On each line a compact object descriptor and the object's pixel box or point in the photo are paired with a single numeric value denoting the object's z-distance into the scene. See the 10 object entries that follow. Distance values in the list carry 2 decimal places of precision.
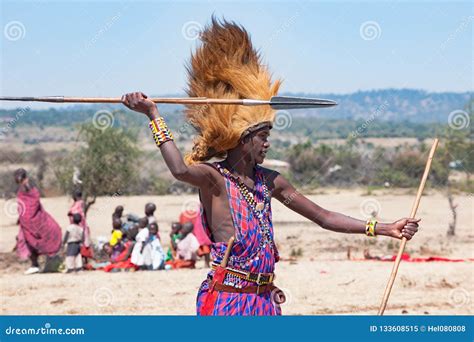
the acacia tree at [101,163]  18.23
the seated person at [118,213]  13.37
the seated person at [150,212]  13.06
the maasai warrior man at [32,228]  13.05
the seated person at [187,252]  12.66
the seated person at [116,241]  13.02
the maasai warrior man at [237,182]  5.71
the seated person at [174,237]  13.12
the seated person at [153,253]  12.45
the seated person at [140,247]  12.45
